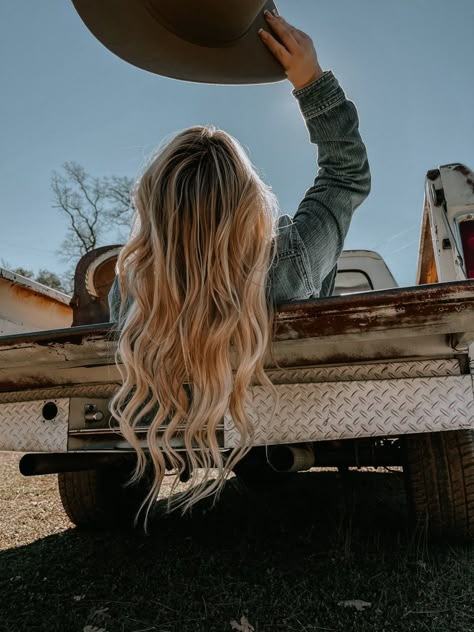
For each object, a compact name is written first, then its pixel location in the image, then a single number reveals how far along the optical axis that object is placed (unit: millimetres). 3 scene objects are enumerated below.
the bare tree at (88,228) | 23750
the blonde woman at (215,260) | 1568
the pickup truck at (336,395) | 1561
